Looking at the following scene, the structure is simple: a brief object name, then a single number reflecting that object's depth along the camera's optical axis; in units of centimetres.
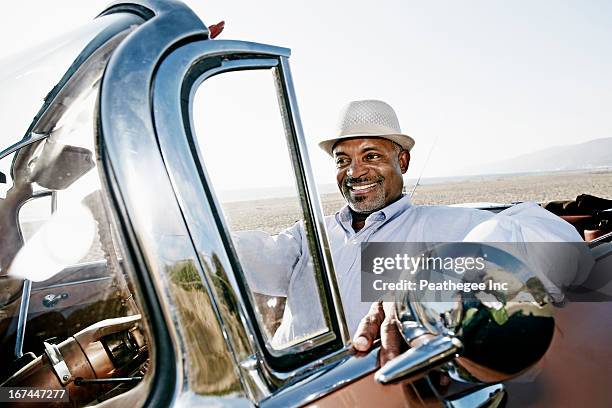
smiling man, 126
